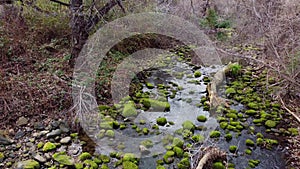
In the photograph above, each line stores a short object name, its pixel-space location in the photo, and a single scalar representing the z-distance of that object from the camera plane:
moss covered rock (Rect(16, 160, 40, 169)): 3.01
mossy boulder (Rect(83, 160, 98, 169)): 3.06
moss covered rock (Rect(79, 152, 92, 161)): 3.21
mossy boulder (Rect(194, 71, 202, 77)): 5.87
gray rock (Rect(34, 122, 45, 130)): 3.71
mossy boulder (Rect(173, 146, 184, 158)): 3.32
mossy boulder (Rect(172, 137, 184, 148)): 3.51
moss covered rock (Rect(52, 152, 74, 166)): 3.12
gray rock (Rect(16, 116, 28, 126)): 3.69
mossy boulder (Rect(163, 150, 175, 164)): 3.21
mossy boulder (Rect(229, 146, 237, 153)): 3.42
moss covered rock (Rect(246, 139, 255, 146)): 3.54
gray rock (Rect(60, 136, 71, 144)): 3.50
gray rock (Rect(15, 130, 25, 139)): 3.52
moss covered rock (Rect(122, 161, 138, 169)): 3.06
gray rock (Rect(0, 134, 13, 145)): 3.37
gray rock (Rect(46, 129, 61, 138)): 3.59
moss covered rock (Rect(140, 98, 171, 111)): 4.47
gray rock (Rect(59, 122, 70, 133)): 3.71
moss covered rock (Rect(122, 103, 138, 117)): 4.20
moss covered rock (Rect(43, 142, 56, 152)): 3.33
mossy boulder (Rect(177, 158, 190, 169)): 3.10
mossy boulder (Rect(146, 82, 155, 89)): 5.24
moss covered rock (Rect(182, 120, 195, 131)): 3.88
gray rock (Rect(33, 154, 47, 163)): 3.13
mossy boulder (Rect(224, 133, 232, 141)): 3.67
